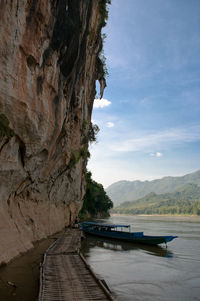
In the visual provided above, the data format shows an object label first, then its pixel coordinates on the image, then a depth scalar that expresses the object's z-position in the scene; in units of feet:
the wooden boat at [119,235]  72.50
